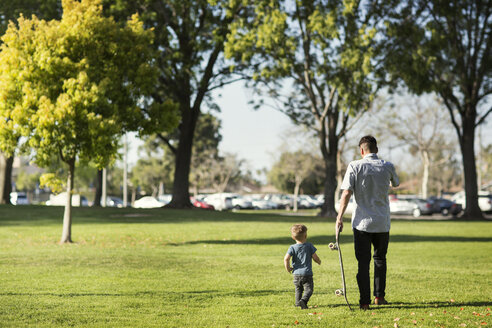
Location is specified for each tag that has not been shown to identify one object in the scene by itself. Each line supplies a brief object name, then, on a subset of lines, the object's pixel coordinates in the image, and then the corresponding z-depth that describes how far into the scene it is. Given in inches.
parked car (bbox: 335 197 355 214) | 1809.5
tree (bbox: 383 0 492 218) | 1143.6
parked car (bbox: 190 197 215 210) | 1874.8
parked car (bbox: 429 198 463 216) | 1803.6
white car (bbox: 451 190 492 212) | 1841.8
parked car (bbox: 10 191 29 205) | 2530.8
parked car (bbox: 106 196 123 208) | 2711.6
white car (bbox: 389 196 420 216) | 1839.3
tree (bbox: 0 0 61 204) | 1206.3
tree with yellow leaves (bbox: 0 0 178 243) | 622.5
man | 285.6
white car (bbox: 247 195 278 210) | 2506.2
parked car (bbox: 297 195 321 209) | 2672.2
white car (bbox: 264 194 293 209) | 2613.2
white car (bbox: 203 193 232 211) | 2206.0
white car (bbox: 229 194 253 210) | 2383.1
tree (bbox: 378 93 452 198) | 2263.8
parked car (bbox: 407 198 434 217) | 1811.0
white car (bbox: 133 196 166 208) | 2167.8
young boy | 286.2
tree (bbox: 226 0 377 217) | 1077.9
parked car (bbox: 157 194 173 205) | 2299.6
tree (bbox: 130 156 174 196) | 3312.0
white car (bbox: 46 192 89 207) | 2514.8
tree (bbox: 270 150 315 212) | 2554.1
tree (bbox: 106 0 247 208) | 1236.5
